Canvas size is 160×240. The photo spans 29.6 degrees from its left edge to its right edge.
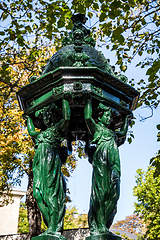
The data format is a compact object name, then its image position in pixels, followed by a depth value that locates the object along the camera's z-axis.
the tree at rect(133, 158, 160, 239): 19.02
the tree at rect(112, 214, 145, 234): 37.18
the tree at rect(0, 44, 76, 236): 12.20
